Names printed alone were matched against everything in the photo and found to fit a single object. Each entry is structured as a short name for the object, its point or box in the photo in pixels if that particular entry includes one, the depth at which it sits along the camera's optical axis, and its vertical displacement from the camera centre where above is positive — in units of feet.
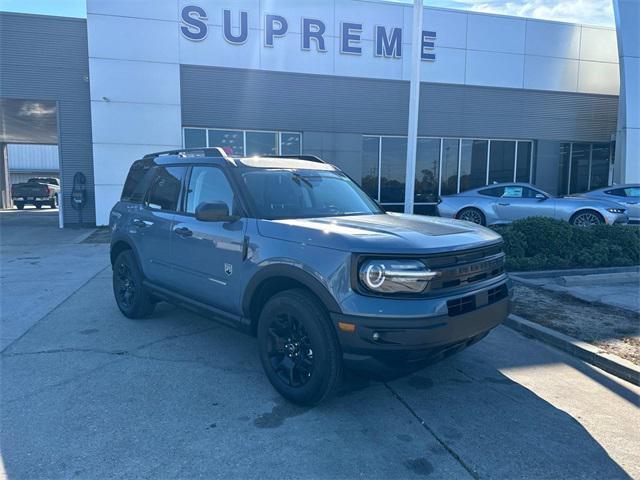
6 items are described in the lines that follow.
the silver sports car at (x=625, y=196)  40.02 -1.43
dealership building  47.24 +9.67
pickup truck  82.64 -4.31
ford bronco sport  9.72 -2.30
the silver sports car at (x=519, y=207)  37.45 -2.38
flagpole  30.71 +4.57
